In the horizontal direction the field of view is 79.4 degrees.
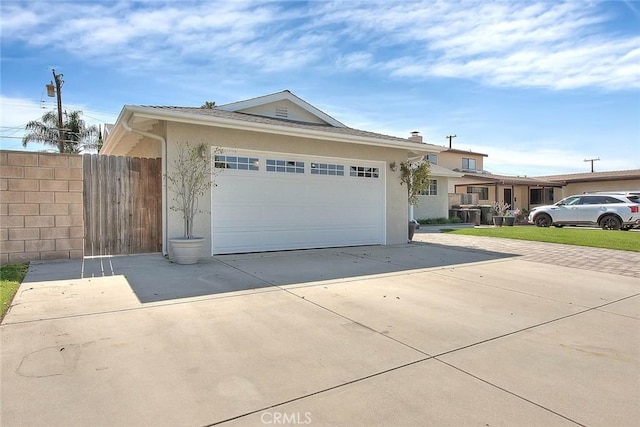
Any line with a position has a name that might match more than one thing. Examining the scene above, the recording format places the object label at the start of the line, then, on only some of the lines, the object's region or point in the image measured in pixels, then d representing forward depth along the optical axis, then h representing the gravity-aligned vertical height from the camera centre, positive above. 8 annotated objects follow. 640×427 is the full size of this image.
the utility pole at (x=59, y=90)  26.02 +8.27
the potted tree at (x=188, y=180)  8.30 +0.64
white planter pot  7.68 -0.80
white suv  17.06 -0.29
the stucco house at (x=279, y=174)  8.53 +0.93
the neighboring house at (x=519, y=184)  26.78 +1.66
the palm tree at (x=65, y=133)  27.67 +5.72
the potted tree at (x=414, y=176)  11.91 +0.98
